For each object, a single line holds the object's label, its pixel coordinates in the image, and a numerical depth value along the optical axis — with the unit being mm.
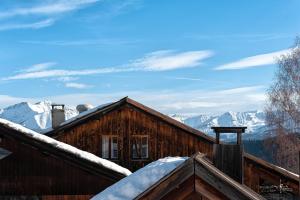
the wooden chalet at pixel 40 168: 17344
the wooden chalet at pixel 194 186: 10328
